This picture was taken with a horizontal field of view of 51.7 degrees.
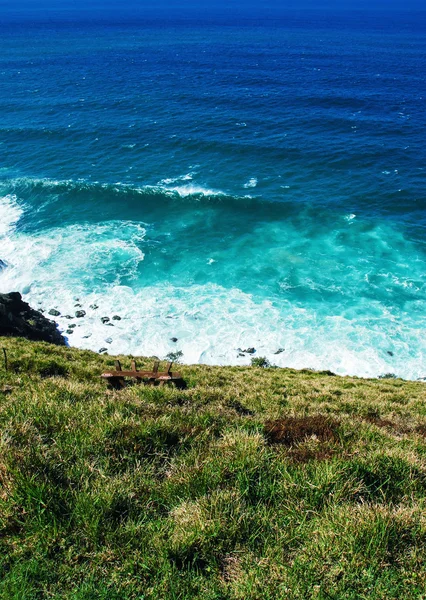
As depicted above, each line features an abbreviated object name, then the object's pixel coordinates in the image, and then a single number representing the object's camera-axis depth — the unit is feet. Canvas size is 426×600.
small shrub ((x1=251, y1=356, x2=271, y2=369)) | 112.27
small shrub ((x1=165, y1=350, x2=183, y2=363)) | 115.24
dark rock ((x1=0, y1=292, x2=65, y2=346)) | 94.53
